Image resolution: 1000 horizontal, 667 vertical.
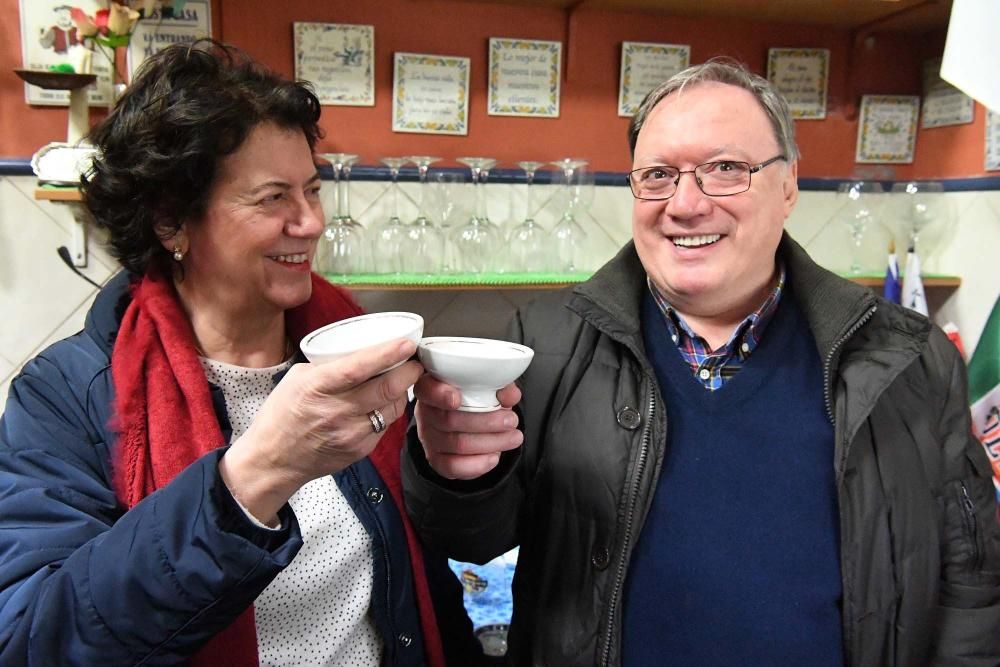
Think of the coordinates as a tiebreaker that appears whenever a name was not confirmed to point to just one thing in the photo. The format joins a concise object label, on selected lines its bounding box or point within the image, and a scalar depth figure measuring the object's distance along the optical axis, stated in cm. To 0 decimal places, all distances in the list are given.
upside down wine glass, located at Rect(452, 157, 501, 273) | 190
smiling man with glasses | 101
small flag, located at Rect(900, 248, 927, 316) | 210
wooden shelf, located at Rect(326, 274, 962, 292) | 174
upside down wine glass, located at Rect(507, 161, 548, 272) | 195
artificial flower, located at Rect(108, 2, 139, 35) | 161
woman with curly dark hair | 76
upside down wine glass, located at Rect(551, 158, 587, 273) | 196
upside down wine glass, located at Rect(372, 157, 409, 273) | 186
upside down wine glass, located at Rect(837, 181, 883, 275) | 219
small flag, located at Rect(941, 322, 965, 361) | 212
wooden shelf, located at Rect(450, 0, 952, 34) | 198
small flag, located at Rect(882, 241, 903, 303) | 214
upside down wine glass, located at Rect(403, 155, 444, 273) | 187
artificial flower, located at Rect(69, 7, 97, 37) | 160
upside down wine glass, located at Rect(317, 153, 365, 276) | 178
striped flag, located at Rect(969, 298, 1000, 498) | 173
